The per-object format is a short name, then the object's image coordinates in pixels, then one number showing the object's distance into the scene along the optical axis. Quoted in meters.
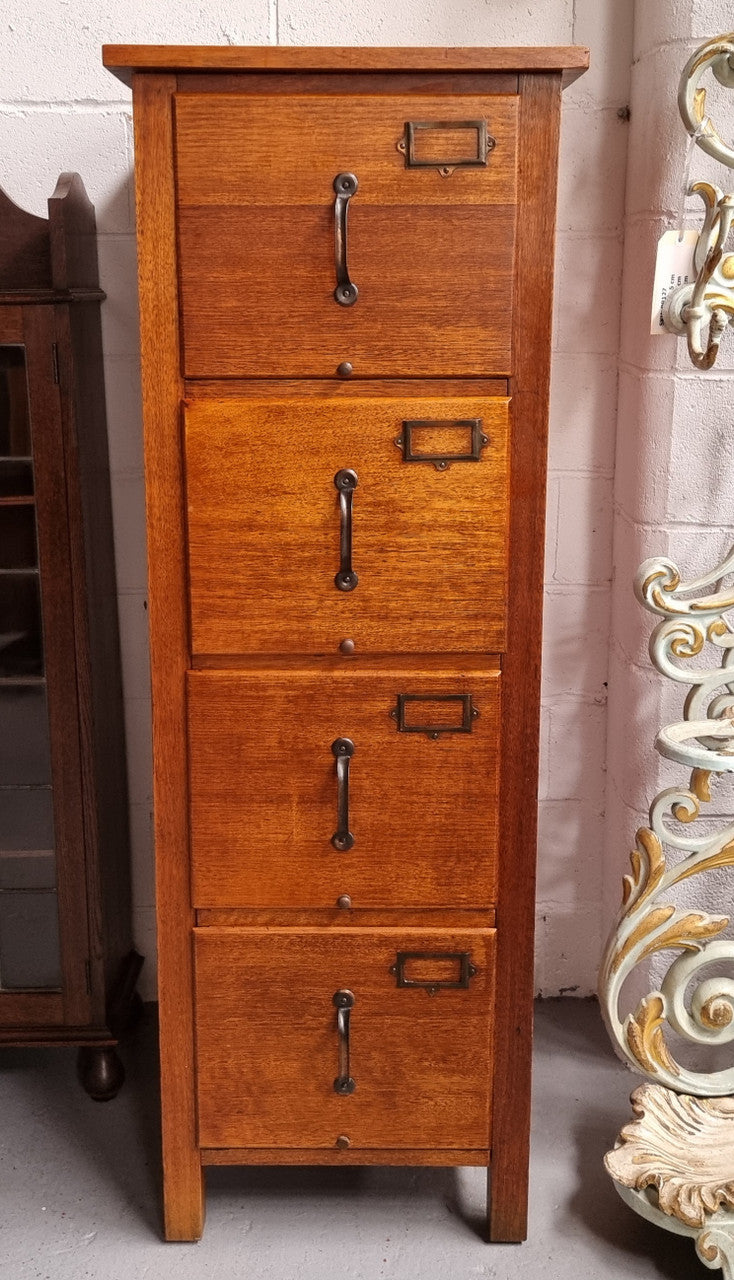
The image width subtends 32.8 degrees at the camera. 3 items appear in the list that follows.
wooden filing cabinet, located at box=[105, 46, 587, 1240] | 1.47
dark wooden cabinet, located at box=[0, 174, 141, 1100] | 1.87
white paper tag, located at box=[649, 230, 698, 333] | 1.76
